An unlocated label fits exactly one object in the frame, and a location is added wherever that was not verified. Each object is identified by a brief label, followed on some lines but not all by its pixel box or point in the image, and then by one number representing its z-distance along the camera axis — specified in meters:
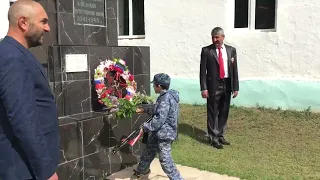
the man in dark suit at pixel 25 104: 1.82
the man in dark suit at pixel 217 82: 5.75
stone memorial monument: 4.07
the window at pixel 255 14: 7.90
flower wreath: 4.52
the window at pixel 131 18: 9.77
